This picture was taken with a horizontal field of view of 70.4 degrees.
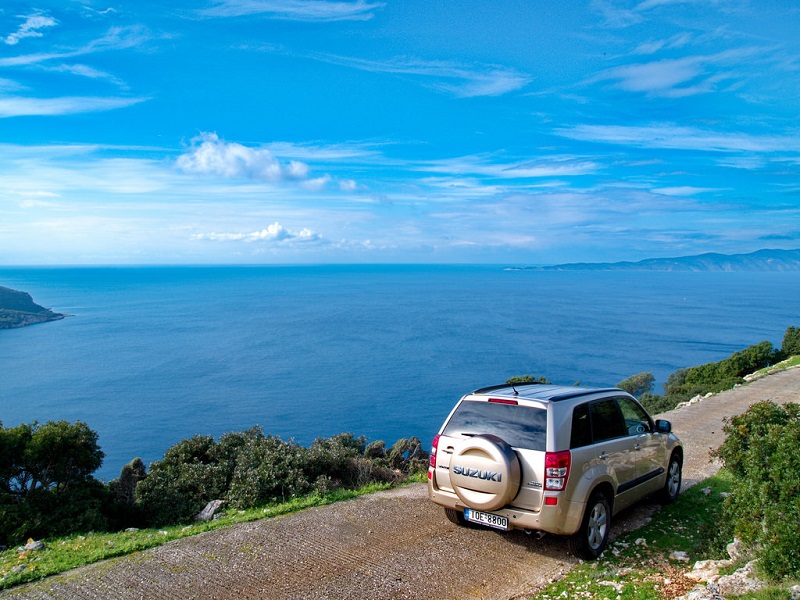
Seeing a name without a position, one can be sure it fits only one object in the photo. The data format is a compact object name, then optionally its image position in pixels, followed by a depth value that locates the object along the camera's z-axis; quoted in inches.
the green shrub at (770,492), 187.5
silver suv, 232.4
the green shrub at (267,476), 339.6
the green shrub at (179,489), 344.8
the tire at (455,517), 279.4
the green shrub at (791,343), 1364.7
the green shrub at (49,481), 314.3
